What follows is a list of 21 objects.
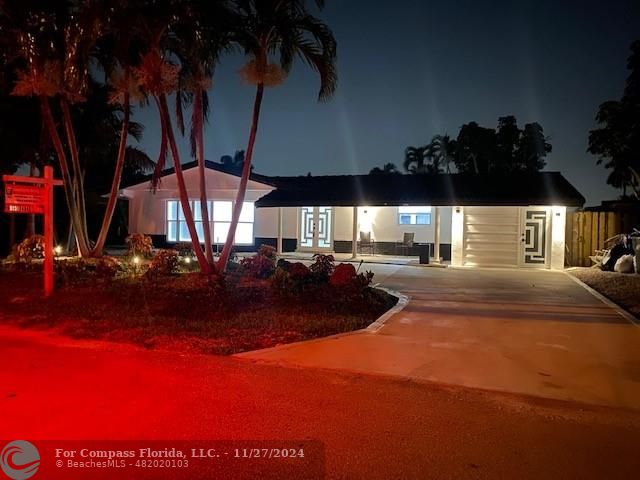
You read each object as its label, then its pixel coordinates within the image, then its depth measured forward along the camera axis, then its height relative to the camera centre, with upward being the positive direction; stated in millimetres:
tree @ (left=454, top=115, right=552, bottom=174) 39500 +6619
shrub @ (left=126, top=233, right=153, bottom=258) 15997 -356
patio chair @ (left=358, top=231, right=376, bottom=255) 22859 -266
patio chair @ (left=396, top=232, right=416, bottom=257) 22078 -264
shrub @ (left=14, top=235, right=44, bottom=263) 15016 -504
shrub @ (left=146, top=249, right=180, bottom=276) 12508 -704
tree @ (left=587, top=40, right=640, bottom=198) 20469 +4534
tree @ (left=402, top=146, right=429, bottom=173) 42250 +6050
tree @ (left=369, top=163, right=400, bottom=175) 47603 +5893
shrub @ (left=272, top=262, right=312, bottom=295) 10492 -869
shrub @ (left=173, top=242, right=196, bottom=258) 15555 -469
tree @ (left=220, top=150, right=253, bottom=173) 52806 +7339
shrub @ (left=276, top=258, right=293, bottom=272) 12626 -715
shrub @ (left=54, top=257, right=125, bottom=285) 12081 -893
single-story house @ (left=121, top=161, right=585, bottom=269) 18672 +893
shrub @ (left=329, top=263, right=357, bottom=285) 10438 -753
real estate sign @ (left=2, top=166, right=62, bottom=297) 10172 +583
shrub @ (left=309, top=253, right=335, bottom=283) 11164 -677
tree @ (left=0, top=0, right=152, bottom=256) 11141 +4000
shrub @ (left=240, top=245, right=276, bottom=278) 12492 -713
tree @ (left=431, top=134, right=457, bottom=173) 42000 +6723
